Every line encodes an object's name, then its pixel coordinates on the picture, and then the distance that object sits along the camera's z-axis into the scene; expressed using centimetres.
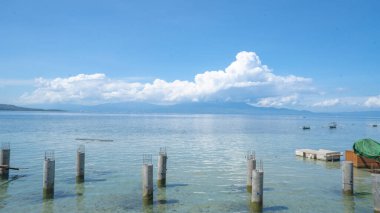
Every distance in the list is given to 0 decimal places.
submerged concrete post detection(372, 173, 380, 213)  2009
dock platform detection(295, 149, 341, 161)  4247
